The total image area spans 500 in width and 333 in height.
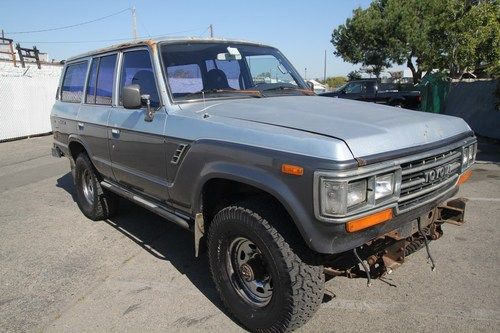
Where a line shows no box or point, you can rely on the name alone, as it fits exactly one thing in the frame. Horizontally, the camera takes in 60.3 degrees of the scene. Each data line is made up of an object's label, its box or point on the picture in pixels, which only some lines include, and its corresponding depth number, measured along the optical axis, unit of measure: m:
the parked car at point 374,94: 17.11
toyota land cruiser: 2.50
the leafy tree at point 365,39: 30.09
